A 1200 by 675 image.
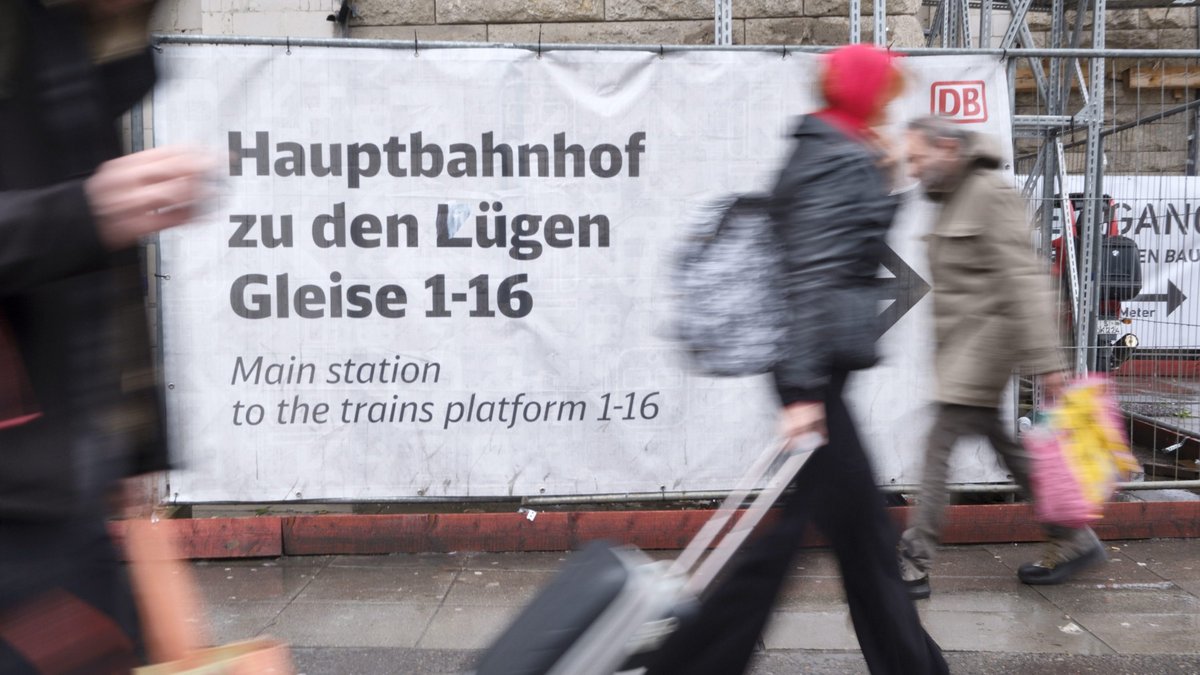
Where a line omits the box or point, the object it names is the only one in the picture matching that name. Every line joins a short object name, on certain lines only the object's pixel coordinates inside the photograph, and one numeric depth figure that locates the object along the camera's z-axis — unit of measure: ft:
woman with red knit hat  9.21
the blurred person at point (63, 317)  4.29
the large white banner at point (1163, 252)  22.90
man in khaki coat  14.02
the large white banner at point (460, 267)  18.85
